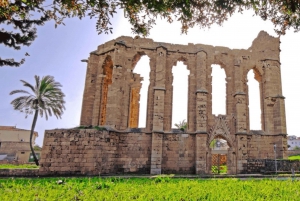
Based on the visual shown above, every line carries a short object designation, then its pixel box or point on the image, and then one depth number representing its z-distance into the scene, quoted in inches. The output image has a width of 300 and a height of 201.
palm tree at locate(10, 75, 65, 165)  977.5
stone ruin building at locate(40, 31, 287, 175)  608.4
